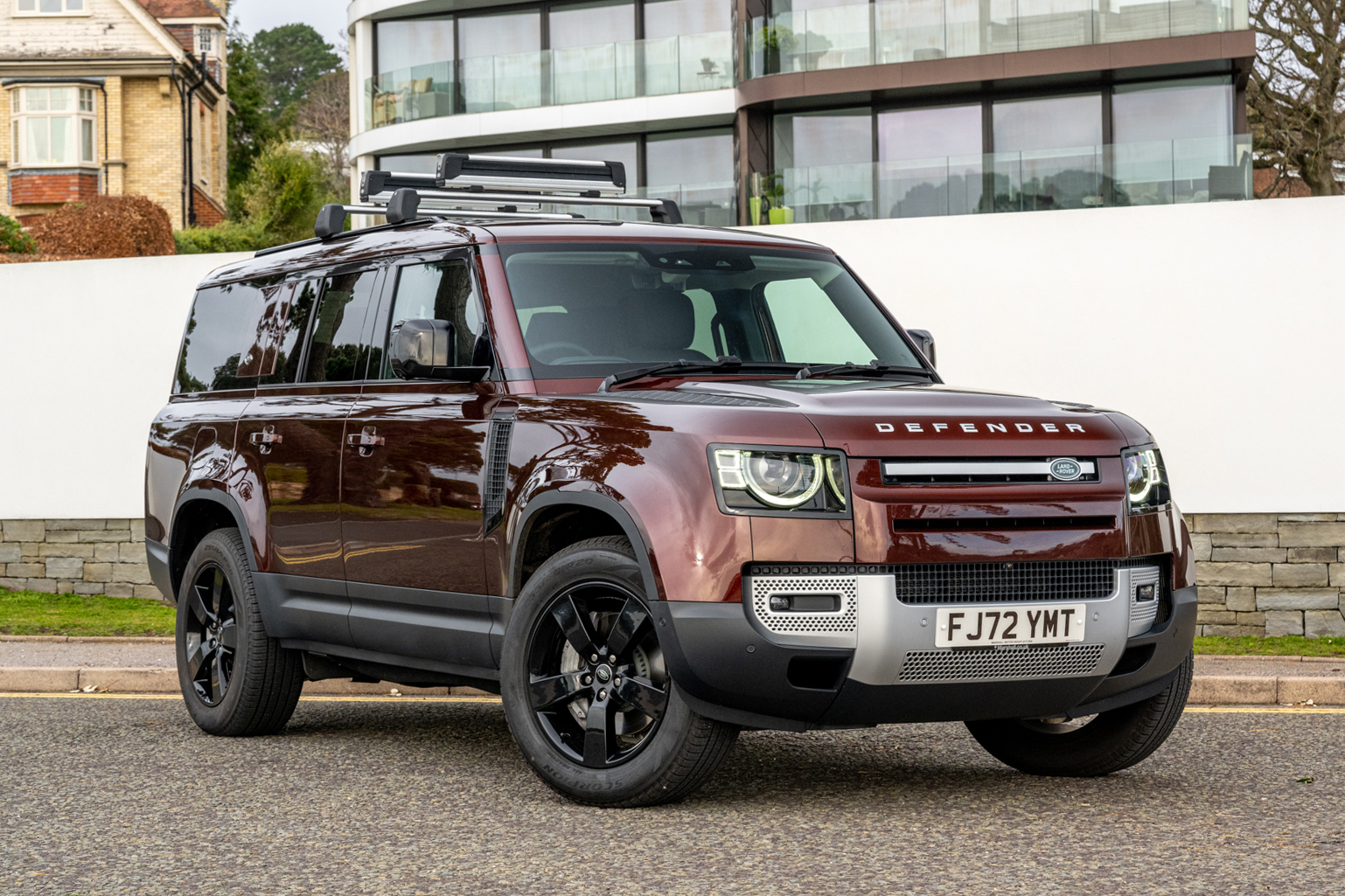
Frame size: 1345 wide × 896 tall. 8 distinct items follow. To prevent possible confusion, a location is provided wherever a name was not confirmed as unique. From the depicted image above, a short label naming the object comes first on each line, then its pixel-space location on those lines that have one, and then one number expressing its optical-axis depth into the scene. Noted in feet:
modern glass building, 79.82
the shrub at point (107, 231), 98.17
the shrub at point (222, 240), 130.52
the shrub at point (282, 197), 143.35
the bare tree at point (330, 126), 200.95
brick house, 151.23
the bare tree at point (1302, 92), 95.61
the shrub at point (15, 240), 89.97
